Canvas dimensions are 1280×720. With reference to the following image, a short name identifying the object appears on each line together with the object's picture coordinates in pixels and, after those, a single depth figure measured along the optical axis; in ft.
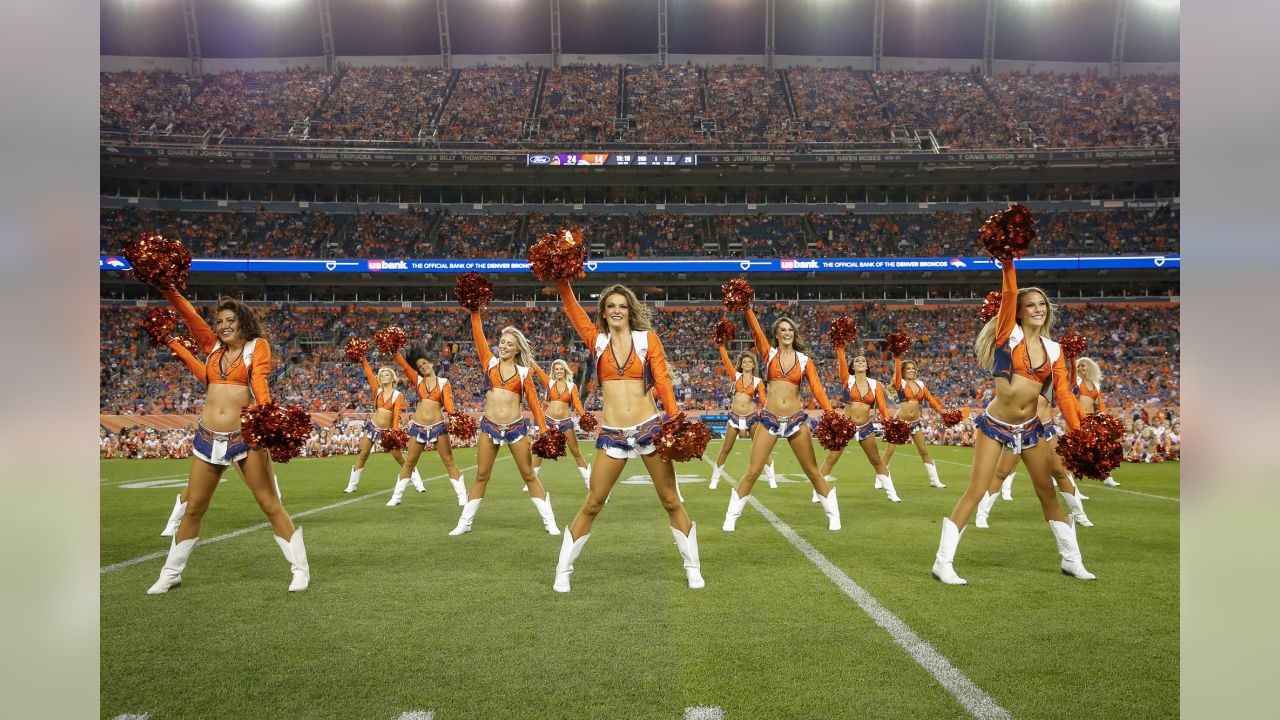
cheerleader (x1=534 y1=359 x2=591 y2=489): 40.16
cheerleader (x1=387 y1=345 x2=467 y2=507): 36.50
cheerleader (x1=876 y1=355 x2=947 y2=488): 43.09
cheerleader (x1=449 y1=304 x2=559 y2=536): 27.20
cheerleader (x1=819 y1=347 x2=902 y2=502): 38.06
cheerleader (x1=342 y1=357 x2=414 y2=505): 41.93
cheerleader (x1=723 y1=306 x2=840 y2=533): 26.87
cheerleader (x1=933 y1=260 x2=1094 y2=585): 19.66
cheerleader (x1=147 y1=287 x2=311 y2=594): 19.08
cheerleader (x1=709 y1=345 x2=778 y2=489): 41.09
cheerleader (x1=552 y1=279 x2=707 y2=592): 18.42
